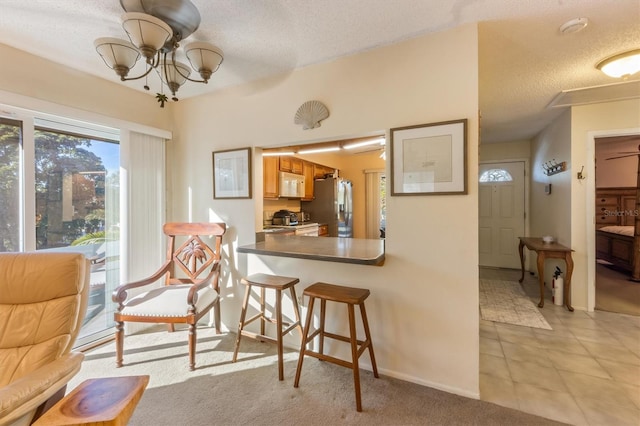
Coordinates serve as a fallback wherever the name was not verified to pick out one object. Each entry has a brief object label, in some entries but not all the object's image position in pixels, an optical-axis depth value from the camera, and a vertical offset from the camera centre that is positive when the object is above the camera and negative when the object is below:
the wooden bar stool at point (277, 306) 1.98 -0.79
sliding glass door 2.06 +0.13
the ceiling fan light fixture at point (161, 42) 1.35 +0.95
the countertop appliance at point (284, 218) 4.35 -0.11
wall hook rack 3.38 +0.59
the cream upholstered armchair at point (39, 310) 1.31 -0.52
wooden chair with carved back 2.12 -0.73
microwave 4.25 +0.44
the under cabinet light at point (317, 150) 2.83 +0.71
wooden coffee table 0.92 -0.72
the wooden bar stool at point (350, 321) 1.72 -0.77
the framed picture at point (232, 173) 2.60 +0.38
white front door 5.00 -0.05
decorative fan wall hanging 2.21 +0.82
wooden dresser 5.20 +0.09
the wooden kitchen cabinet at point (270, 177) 3.99 +0.52
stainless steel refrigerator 5.16 +0.10
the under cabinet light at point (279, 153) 3.12 +0.71
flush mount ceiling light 2.06 +1.17
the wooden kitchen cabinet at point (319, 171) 5.31 +0.83
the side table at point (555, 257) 3.13 -0.56
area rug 2.93 -1.19
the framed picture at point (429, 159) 1.78 +0.37
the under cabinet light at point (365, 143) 2.34 +0.63
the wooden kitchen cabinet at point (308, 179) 4.94 +0.61
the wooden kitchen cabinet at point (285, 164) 4.27 +0.77
